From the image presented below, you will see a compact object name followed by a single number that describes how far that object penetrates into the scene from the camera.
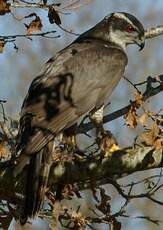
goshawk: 9.95
